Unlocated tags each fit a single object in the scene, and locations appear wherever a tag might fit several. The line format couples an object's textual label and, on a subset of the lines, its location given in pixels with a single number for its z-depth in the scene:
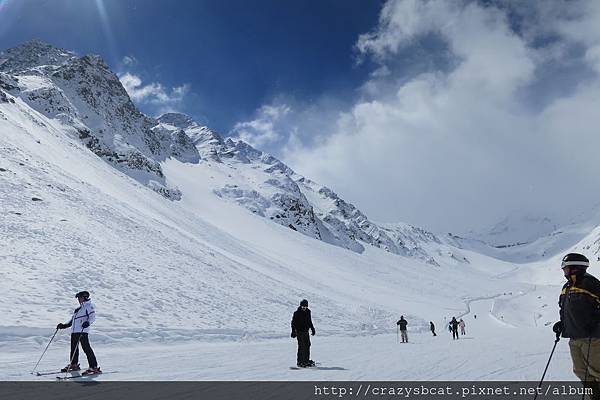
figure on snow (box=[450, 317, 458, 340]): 30.47
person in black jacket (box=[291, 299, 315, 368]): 12.45
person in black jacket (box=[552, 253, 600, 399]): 6.50
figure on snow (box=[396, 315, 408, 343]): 24.50
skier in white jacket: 10.40
